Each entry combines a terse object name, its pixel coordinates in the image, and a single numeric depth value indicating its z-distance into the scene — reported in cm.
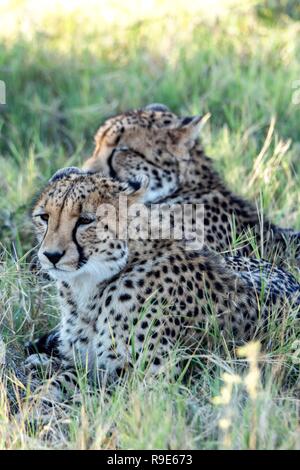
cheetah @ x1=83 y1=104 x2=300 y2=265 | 1112
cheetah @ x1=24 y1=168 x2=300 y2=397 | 815
